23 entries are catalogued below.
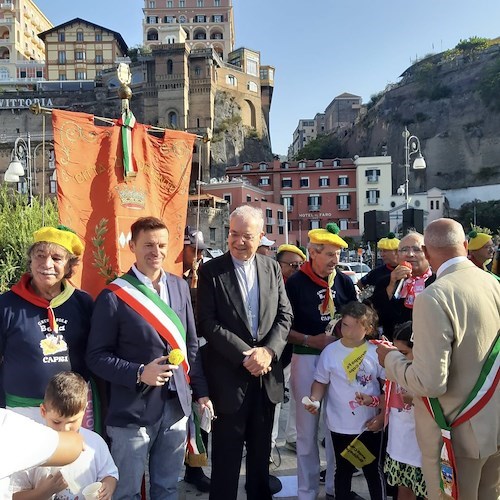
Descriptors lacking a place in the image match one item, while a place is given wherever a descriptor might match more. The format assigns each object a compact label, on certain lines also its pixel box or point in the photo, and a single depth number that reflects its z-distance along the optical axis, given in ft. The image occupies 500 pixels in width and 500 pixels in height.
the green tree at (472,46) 209.50
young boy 7.55
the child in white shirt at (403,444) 9.94
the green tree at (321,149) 219.20
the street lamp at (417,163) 55.67
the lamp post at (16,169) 42.93
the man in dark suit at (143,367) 8.88
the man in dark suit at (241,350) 10.31
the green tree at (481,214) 155.63
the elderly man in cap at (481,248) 16.19
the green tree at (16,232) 33.19
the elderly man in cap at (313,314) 12.03
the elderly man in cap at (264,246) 20.36
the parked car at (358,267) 72.36
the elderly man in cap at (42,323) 8.66
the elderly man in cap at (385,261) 16.22
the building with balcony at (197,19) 253.44
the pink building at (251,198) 150.30
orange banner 13.29
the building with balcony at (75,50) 224.33
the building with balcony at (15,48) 226.17
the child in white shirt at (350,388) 11.10
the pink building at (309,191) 164.86
